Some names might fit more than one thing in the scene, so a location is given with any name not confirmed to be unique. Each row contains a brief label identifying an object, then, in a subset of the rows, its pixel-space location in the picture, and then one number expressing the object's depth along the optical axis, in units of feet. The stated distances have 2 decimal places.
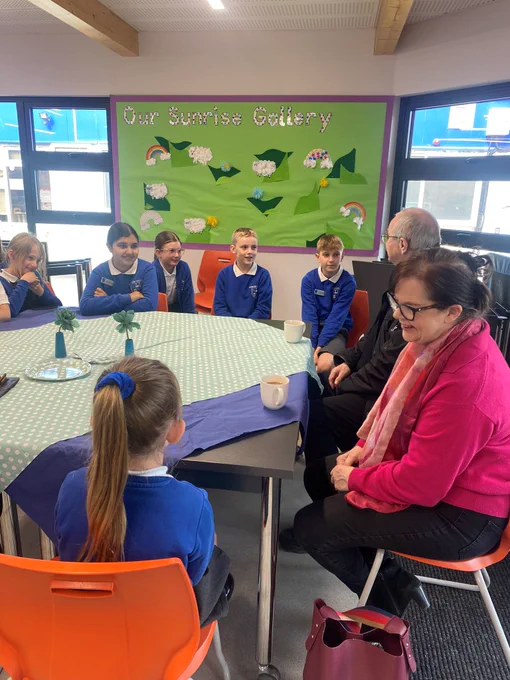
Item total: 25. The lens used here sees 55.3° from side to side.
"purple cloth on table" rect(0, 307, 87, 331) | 7.09
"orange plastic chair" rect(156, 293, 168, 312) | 9.03
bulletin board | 13.04
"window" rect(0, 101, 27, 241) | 15.03
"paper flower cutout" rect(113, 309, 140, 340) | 5.66
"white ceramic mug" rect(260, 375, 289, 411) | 4.50
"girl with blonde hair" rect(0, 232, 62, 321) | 7.68
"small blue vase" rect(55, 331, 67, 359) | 5.63
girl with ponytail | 2.83
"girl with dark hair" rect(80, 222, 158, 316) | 8.38
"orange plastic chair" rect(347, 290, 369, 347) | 9.25
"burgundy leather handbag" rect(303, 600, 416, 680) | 3.58
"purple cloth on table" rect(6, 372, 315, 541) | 3.80
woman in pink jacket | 3.78
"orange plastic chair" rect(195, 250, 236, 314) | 13.15
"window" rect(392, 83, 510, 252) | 11.49
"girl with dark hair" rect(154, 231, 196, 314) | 10.28
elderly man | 6.30
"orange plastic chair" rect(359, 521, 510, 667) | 4.02
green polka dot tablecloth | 4.00
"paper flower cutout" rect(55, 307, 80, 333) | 5.72
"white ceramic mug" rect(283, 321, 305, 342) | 6.60
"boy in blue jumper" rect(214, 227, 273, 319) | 10.37
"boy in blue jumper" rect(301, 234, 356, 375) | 9.19
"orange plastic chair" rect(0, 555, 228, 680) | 2.43
